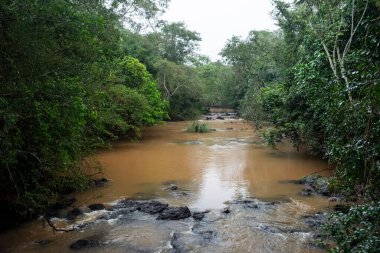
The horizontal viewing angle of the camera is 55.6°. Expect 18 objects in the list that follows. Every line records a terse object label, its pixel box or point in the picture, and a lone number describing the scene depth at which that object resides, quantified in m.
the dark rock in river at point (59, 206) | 9.96
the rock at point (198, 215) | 9.83
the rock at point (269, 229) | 8.88
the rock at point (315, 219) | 9.14
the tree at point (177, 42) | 42.94
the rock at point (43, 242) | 8.20
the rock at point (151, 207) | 10.36
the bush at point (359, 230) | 3.91
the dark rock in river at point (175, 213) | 9.81
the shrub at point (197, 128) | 30.39
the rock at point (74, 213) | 9.77
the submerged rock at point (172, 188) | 12.65
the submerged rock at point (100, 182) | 13.04
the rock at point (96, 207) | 10.47
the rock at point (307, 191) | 11.93
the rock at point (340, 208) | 9.36
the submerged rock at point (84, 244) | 7.93
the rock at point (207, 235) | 8.50
